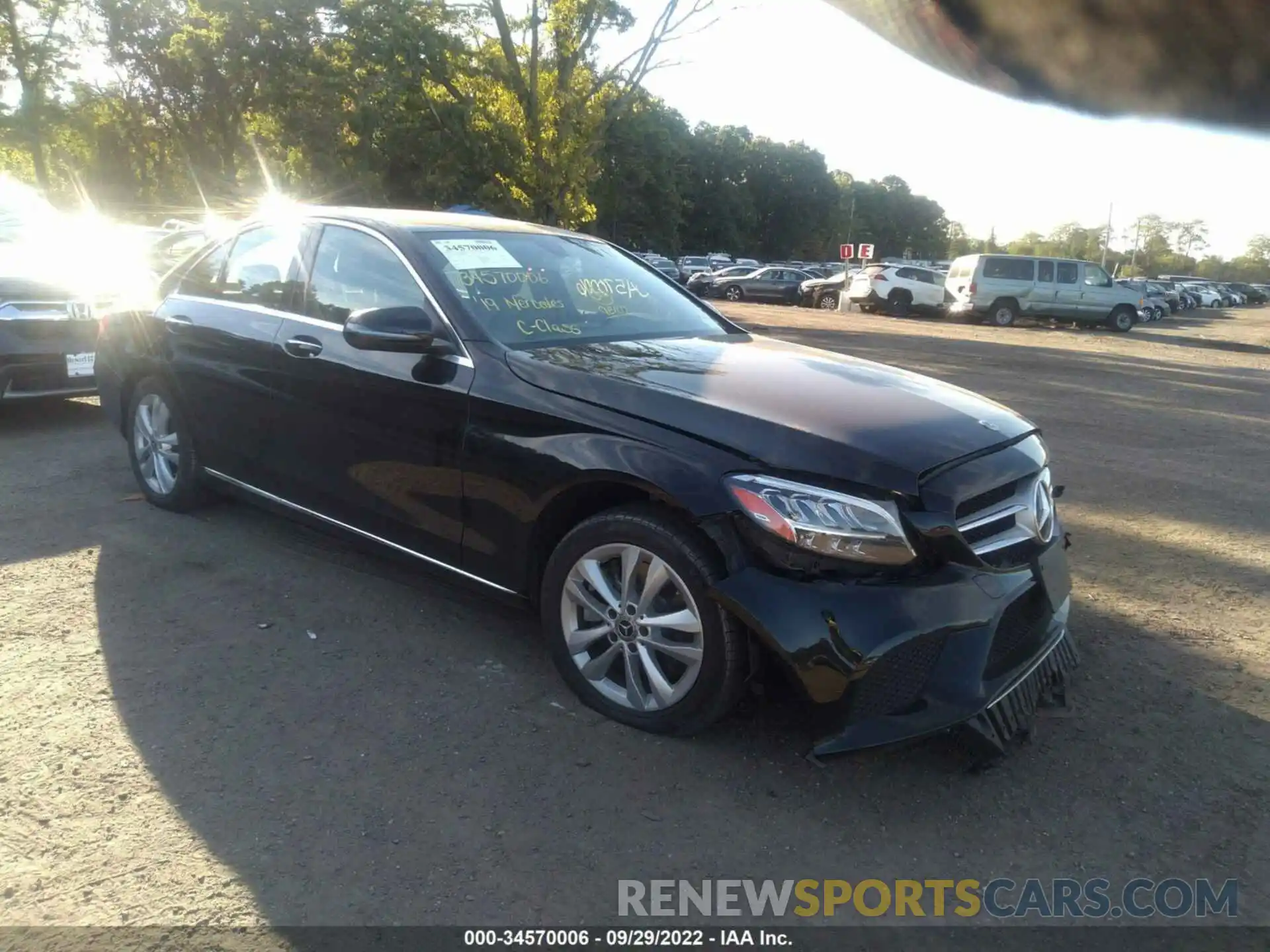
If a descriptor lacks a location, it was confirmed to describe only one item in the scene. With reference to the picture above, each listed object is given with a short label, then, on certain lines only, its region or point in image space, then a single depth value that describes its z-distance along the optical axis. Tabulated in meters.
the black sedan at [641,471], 2.82
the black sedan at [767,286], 35.97
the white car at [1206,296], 50.19
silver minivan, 26.69
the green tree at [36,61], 26.67
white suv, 29.59
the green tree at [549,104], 17.81
